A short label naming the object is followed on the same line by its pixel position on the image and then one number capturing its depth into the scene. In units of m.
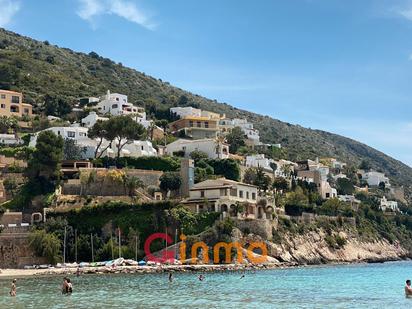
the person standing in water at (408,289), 38.59
